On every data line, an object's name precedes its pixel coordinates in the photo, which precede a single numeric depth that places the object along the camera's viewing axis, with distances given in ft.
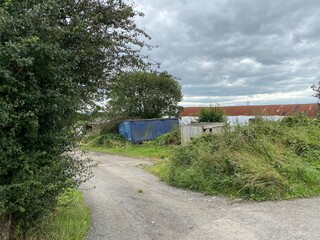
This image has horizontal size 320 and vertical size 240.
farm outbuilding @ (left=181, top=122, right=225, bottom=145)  41.41
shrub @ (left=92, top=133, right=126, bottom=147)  56.46
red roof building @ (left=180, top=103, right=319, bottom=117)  67.11
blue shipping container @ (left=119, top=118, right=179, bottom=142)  57.84
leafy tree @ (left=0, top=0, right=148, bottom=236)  9.25
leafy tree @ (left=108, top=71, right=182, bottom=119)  64.36
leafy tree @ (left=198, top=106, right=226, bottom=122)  55.14
